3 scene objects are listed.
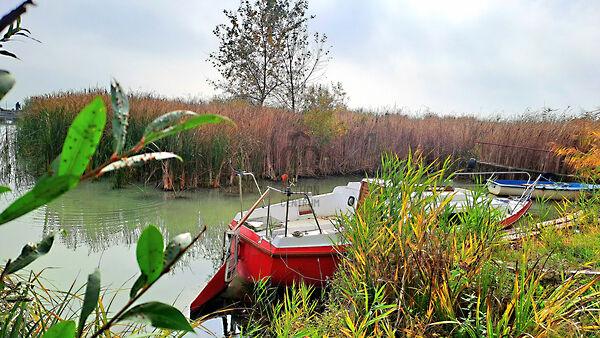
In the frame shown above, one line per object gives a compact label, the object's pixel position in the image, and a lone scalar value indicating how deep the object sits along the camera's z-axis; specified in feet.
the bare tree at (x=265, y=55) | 60.70
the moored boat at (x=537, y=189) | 27.30
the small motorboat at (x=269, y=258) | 15.76
